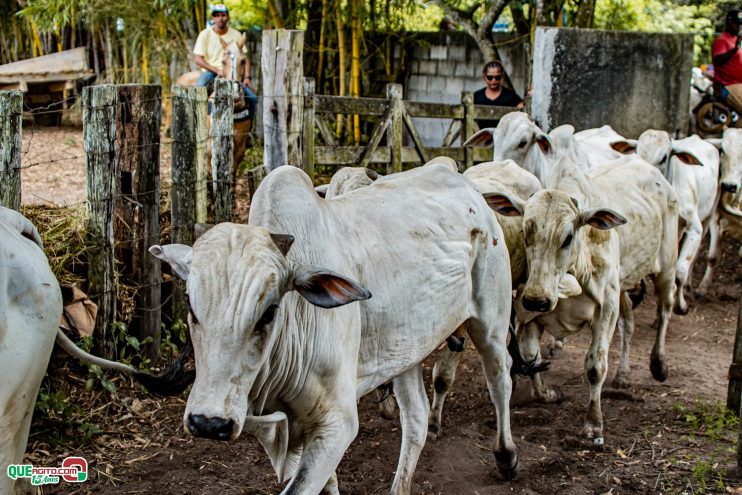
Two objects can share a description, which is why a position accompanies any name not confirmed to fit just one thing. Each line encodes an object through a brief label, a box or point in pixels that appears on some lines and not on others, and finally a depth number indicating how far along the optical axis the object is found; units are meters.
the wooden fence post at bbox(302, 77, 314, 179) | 7.39
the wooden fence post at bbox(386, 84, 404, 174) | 9.06
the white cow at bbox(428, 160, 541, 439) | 5.63
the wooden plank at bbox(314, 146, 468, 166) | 8.10
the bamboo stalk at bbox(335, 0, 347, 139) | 11.89
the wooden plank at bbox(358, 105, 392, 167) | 8.59
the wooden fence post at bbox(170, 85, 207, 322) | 5.99
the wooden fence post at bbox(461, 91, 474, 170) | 10.49
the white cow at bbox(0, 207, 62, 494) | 3.04
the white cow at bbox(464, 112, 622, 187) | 7.50
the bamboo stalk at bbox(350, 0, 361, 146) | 11.96
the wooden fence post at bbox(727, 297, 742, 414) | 5.81
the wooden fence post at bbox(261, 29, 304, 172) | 6.97
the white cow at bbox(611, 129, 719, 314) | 8.32
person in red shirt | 11.11
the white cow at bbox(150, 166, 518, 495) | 3.01
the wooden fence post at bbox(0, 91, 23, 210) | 4.64
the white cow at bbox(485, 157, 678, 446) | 5.26
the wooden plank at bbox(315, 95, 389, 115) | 7.99
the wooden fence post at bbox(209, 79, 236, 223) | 6.32
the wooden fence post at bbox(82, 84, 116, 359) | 5.37
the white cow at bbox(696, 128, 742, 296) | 9.55
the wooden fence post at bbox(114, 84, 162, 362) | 5.72
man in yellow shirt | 10.28
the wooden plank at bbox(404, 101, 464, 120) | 9.55
